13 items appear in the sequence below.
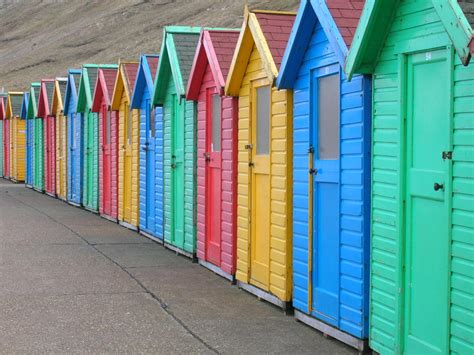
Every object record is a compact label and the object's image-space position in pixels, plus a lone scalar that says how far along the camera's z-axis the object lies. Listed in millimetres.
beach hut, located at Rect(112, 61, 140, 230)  15906
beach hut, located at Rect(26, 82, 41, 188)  26984
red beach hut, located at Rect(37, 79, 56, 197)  24691
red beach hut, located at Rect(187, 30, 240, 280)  10383
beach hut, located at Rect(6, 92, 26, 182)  30859
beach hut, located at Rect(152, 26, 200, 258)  12281
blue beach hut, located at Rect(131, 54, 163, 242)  14180
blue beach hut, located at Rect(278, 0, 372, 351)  6961
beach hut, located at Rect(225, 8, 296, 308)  8578
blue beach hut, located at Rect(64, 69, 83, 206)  21281
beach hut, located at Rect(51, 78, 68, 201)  23141
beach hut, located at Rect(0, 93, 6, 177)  33344
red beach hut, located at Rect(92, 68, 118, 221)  17625
